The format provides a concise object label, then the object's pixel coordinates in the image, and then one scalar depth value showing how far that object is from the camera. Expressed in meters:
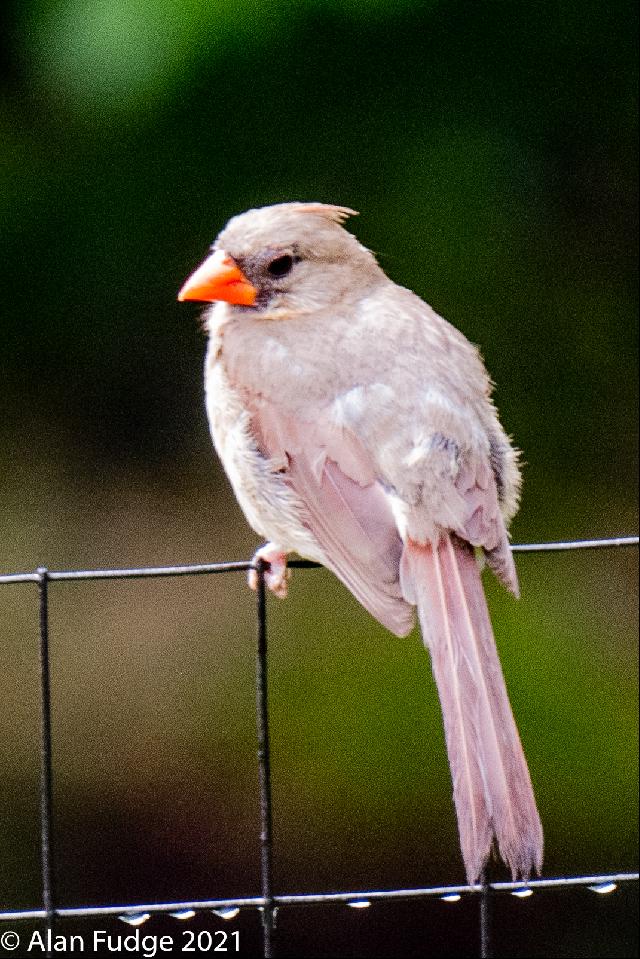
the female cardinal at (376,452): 5.73
